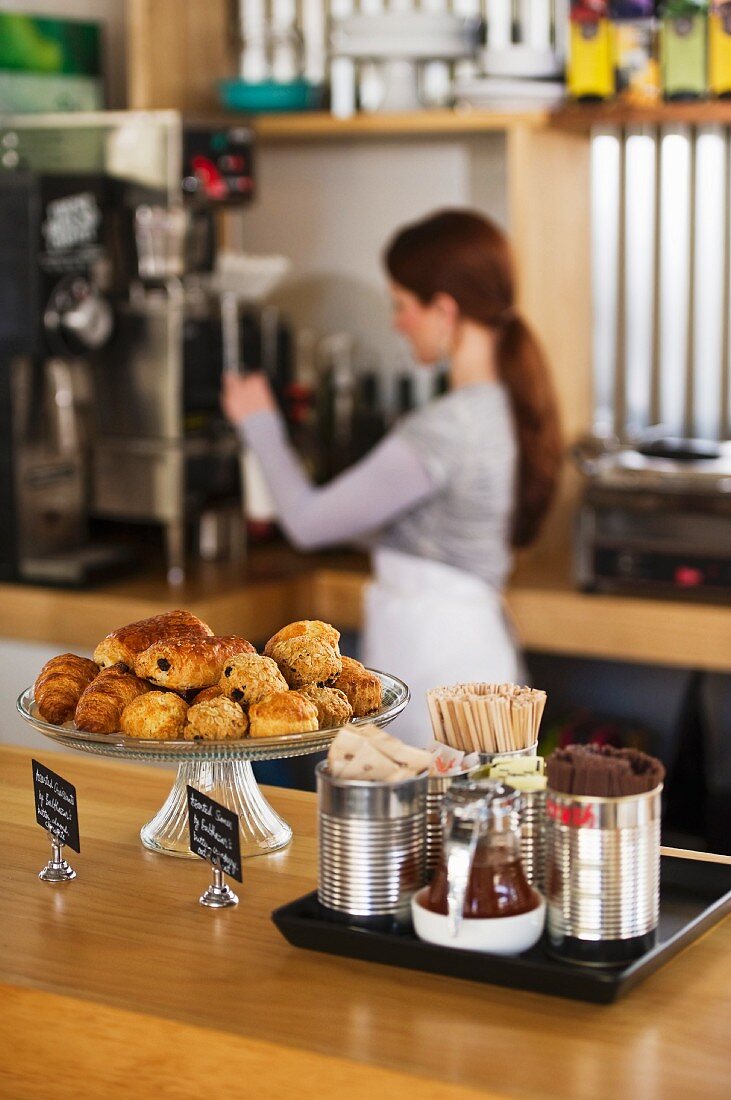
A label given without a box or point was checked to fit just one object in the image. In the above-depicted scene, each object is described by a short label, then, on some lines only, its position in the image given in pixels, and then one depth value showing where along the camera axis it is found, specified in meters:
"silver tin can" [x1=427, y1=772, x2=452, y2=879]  1.82
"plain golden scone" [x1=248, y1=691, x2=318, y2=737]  1.87
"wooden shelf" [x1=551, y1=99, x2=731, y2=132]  3.81
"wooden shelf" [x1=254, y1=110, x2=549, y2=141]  3.94
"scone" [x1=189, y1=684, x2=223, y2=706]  1.92
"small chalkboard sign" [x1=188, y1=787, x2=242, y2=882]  1.86
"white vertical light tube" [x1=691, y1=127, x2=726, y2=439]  4.14
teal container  4.20
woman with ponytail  3.47
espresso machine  3.55
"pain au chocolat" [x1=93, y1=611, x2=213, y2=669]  1.98
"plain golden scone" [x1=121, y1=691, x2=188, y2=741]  1.88
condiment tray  1.72
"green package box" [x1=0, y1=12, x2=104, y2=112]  4.05
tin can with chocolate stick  1.74
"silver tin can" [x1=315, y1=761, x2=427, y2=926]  1.77
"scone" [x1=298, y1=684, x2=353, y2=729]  1.93
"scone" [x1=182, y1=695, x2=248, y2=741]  1.86
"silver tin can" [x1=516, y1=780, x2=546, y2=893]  1.78
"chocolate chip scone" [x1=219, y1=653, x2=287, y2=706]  1.91
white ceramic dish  1.74
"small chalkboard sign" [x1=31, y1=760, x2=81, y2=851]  1.95
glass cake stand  1.86
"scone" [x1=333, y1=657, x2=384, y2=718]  1.98
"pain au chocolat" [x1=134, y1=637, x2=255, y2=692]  1.93
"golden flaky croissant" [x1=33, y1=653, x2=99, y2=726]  1.95
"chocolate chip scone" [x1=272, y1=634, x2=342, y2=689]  1.97
